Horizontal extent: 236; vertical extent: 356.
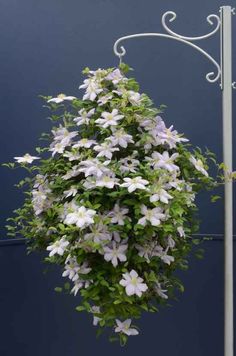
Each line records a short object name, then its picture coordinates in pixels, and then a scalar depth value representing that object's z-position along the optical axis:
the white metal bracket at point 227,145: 2.16
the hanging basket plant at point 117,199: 1.82
